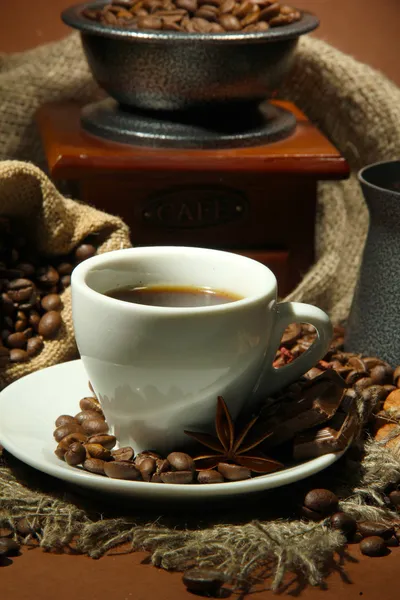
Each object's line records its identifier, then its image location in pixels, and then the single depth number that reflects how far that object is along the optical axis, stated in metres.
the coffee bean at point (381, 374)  0.82
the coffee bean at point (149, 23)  0.90
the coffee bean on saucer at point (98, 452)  0.72
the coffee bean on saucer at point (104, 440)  0.73
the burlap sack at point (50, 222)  0.84
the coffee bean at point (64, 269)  0.86
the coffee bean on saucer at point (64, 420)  0.75
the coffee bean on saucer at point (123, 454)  0.72
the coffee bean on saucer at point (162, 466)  0.71
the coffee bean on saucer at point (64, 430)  0.74
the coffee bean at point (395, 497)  0.74
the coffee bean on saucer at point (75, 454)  0.72
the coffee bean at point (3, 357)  0.82
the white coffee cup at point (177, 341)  0.71
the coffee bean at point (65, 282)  0.86
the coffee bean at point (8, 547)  0.70
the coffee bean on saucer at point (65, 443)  0.72
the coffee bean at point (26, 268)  0.85
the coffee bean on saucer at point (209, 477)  0.71
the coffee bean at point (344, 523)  0.71
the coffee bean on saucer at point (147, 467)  0.71
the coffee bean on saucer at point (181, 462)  0.71
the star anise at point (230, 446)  0.72
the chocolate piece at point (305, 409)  0.73
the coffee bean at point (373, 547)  0.70
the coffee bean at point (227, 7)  0.92
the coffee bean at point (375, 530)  0.71
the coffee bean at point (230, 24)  0.91
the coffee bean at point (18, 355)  0.83
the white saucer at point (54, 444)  0.70
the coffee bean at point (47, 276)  0.85
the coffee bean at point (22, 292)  0.84
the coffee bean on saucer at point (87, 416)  0.76
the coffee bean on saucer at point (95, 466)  0.71
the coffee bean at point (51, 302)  0.85
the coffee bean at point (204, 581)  0.67
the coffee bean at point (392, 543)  0.71
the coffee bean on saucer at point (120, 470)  0.71
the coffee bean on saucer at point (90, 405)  0.77
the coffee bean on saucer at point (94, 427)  0.75
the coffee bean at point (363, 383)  0.80
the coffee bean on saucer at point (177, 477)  0.70
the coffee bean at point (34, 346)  0.84
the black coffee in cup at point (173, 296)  0.75
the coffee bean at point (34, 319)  0.84
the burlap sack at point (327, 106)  1.01
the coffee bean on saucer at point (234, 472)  0.71
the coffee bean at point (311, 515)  0.72
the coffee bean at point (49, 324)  0.84
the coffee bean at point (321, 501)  0.72
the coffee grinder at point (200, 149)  0.91
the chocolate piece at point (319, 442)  0.73
